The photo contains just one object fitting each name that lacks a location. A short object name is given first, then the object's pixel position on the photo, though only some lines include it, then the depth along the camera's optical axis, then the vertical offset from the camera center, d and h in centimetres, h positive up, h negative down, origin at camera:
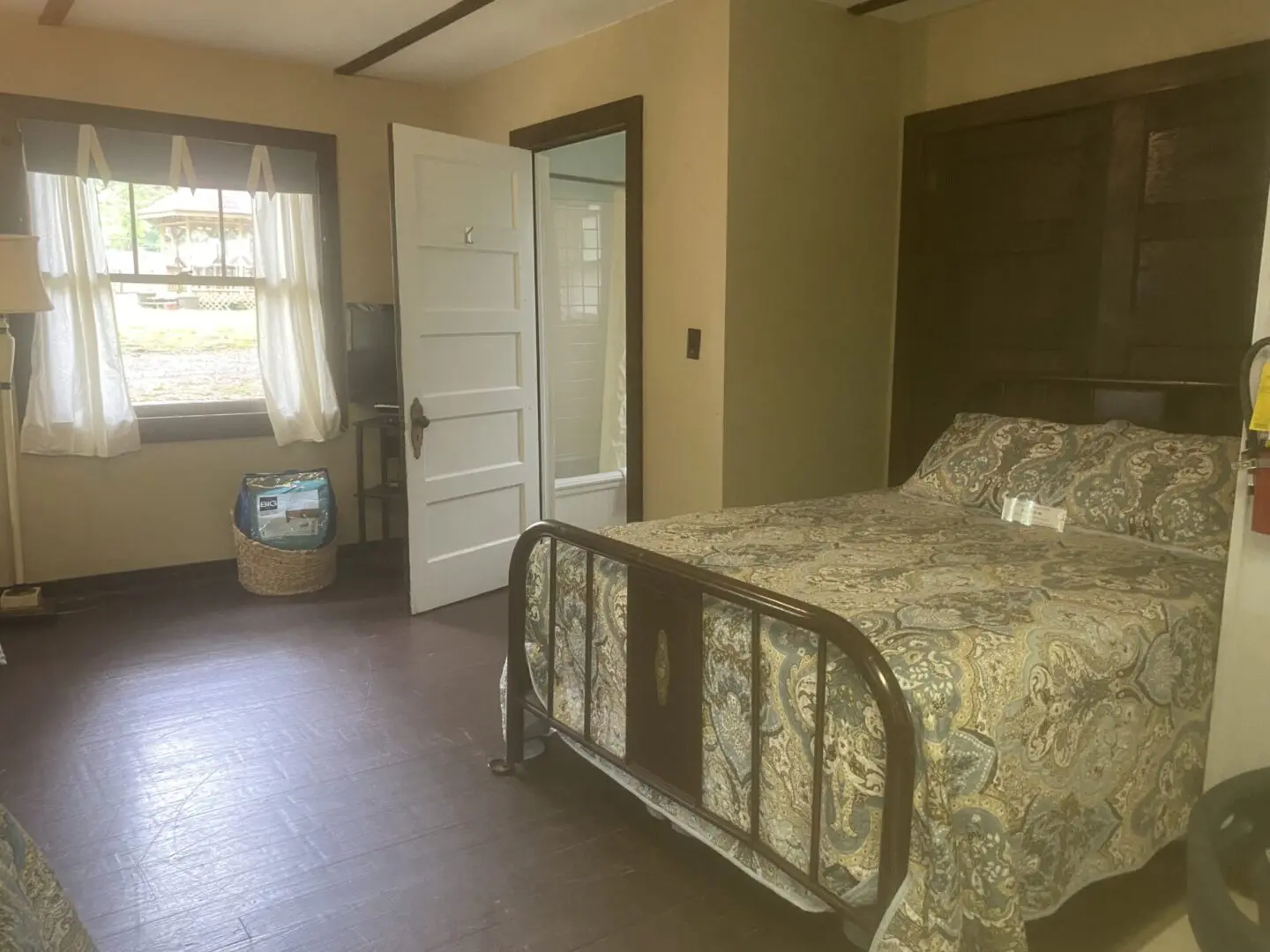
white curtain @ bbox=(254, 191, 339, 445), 449 +4
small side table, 455 -71
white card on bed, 279 -55
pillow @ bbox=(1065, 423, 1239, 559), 251 -44
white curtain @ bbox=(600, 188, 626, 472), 528 -17
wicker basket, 430 -109
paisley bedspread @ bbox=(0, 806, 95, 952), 127 -82
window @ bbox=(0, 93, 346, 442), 402 +36
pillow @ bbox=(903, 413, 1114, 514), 292 -42
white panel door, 385 -12
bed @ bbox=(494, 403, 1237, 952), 166 -71
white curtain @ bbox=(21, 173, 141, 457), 400 -6
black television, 471 -14
